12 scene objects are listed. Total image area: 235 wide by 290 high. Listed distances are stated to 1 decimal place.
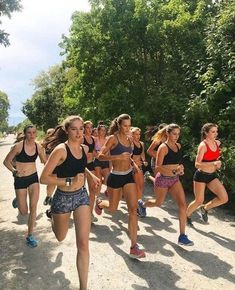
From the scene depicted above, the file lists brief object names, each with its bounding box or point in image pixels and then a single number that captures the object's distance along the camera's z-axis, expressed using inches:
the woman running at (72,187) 105.8
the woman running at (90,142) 193.9
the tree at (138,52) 310.6
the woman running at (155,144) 180.5
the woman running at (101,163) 220.0
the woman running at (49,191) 185.7
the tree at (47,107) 1041.7
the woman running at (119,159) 143.4
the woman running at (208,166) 162.3
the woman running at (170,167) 154.7
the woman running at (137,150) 200.2
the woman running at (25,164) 163.1
